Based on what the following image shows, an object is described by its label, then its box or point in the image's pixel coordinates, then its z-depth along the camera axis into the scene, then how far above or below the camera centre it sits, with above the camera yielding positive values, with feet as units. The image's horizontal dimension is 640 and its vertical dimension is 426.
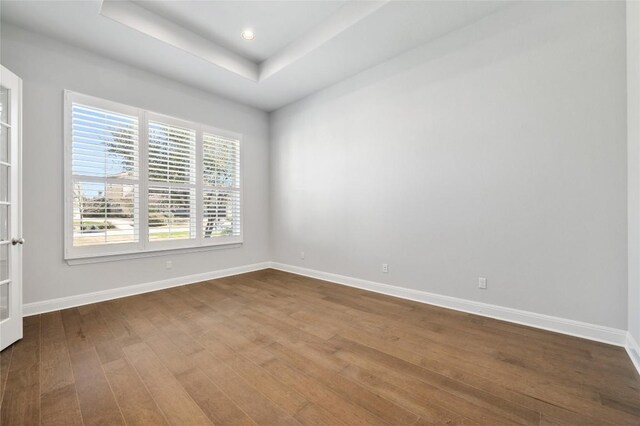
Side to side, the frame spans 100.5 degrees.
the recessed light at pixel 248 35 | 11.16 +7.59
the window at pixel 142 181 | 10.65 +1.51
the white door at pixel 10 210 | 7.39 +0.10
